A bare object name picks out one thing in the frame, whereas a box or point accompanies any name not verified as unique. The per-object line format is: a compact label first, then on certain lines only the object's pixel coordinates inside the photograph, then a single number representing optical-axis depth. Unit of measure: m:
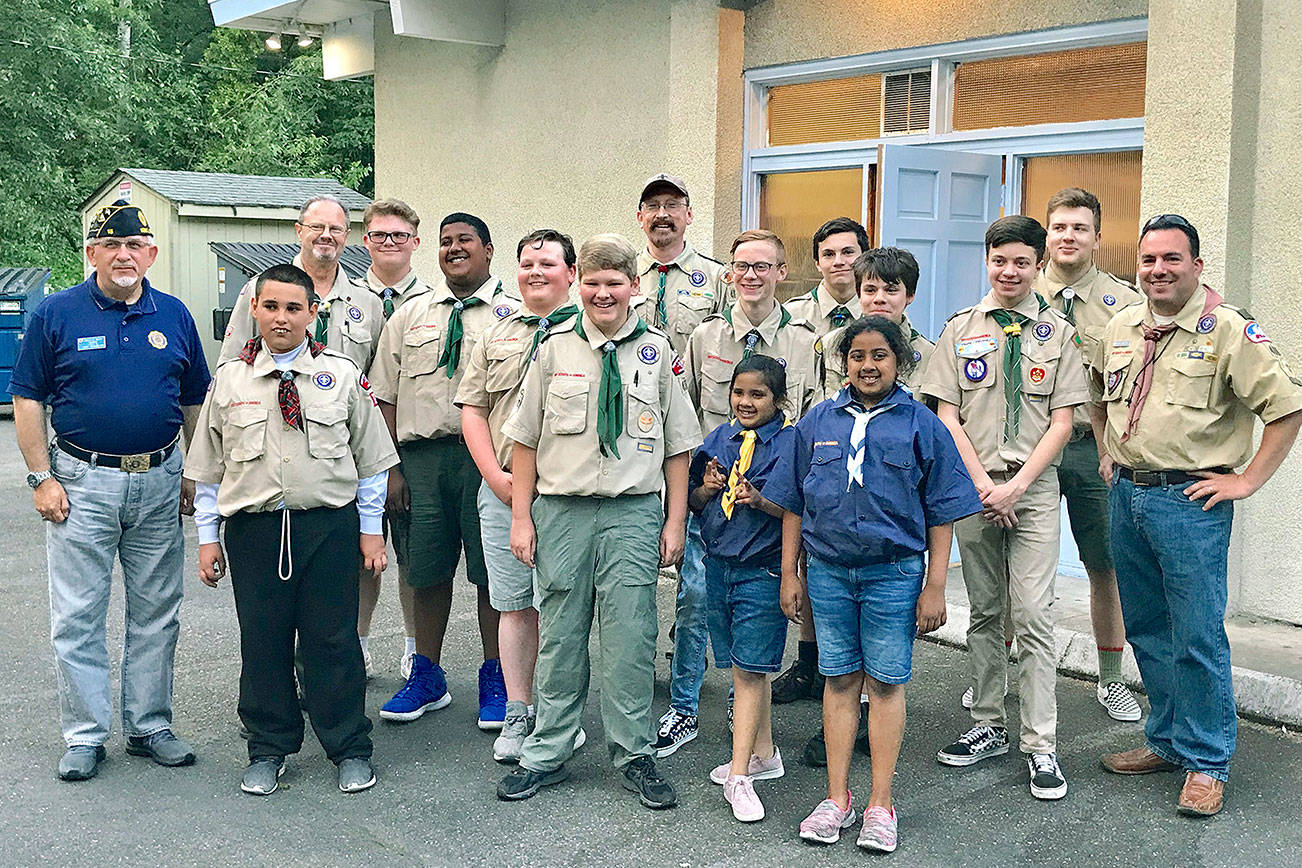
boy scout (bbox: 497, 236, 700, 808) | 4.85
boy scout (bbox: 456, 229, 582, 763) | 5.30
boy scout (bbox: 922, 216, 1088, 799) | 5.06
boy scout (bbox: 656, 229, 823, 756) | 5.54
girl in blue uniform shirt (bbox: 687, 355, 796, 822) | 4.80
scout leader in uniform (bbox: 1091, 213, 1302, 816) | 4.76
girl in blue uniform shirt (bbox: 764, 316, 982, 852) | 4.48
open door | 8.03
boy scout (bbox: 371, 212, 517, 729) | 5.71
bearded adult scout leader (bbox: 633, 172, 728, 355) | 6.09
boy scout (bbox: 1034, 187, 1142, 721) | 5.62
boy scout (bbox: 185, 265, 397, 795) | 4.87
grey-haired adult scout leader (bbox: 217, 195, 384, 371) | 5.80
